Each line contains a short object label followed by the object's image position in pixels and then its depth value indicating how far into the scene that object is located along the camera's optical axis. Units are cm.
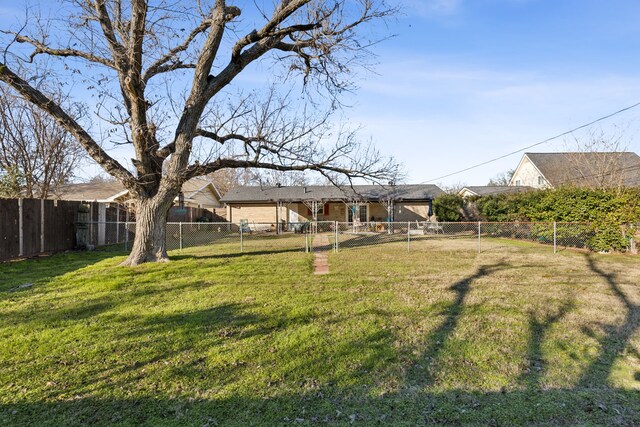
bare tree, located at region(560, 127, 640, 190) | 2144
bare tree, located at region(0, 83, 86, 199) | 1866
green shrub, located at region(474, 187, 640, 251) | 1275
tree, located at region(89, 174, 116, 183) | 3388
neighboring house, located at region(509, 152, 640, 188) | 2181
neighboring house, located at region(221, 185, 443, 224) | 2717
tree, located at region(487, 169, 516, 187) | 5843
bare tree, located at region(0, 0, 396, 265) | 894
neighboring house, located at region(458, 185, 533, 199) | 3392
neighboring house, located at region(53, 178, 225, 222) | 2620
